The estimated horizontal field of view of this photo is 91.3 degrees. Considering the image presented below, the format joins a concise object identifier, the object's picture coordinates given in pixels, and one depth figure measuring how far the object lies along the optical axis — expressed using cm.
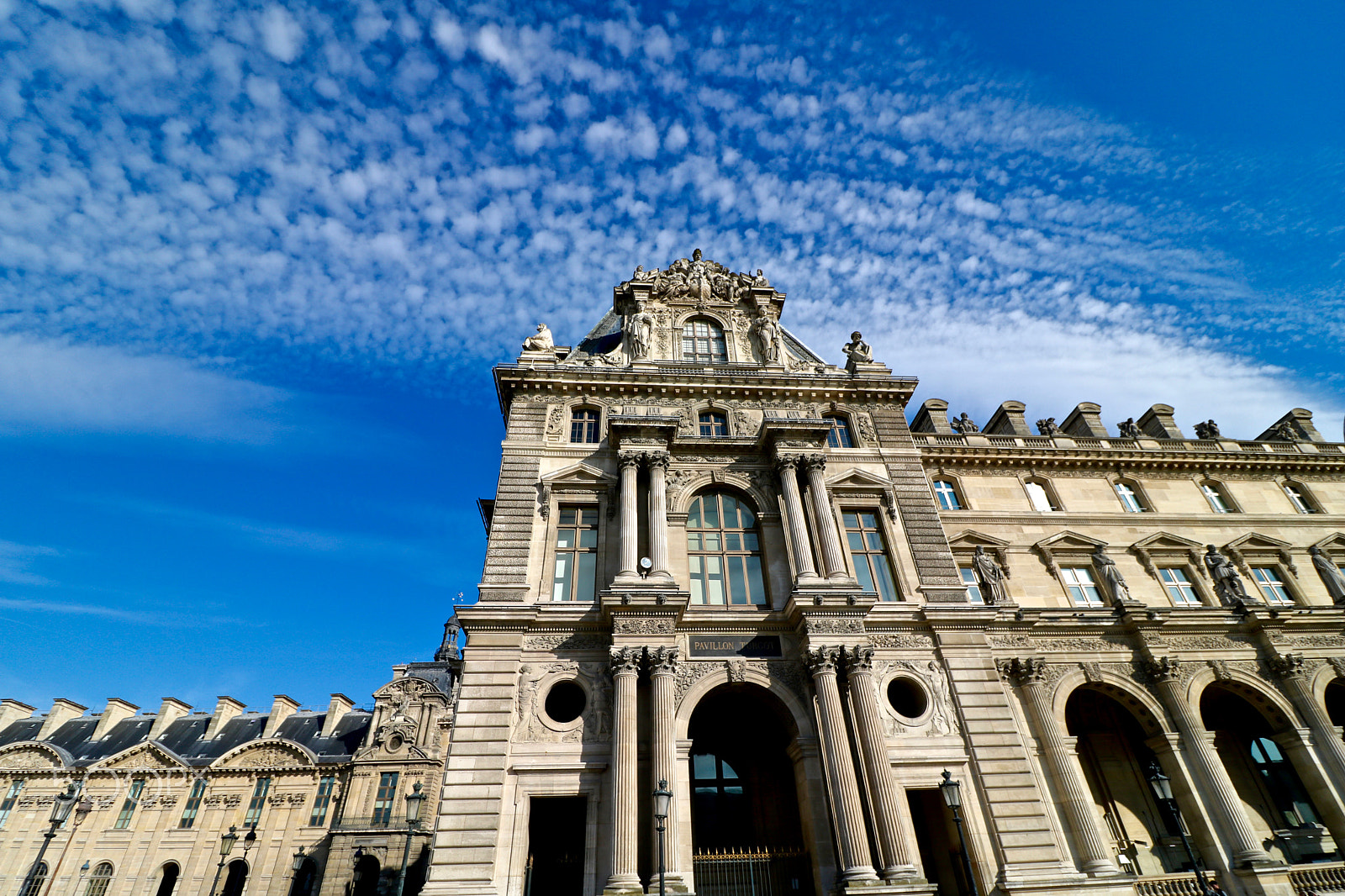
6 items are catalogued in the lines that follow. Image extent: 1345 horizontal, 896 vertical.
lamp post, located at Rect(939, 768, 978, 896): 1606
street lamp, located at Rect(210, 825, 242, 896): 3048
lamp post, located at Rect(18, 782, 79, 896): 2039
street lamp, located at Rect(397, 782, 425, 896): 2161
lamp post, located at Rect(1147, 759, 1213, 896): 1744
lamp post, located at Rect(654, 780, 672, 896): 1534
